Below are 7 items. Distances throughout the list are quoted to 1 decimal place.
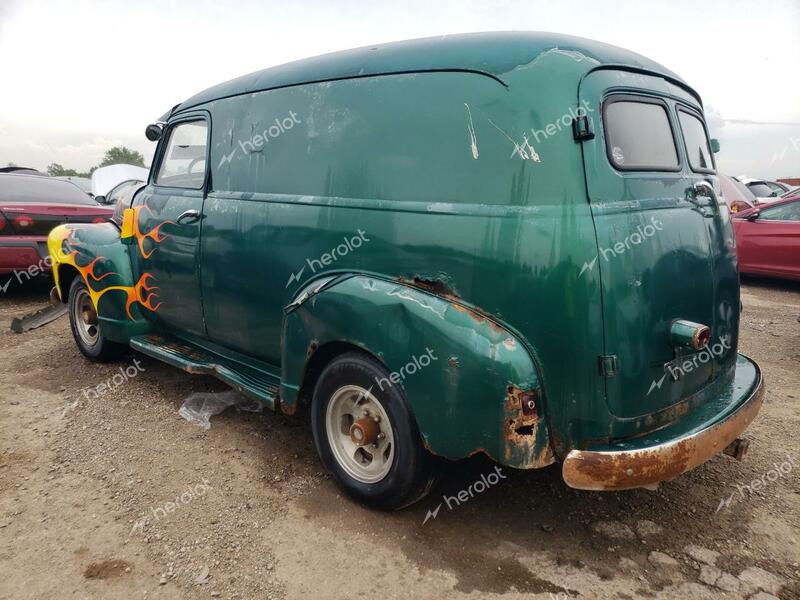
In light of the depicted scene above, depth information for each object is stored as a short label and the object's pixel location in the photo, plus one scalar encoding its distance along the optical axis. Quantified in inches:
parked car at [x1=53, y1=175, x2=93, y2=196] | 607.9
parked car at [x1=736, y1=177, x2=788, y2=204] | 571.0
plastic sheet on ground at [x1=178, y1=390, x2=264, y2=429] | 144.1
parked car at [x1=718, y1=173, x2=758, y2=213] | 392.0
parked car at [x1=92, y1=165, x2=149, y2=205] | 554.6
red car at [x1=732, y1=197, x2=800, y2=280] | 305.7
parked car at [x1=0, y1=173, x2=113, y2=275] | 241.9
